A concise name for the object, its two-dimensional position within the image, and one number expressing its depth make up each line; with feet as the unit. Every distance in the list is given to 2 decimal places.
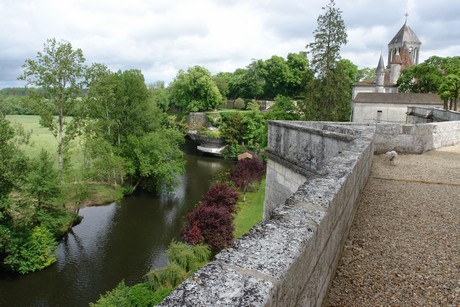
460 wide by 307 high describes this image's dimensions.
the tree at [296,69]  169.58
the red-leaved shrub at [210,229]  50.88
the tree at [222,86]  184.55
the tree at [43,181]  50.57
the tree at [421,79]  123.42
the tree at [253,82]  185.98
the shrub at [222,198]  65.51
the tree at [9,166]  46.91
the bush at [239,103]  177.88
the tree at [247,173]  79.00
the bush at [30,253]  45.73
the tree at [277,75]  168.66
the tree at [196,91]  155.84
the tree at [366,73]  250.78
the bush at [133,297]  31.24
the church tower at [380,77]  146.61
